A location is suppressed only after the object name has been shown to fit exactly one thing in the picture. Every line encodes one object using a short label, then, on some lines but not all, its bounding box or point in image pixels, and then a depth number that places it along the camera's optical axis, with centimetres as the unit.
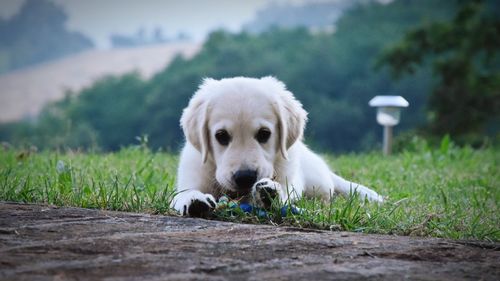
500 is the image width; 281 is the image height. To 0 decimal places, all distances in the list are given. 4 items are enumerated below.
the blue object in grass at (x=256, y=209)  369
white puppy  398
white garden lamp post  973
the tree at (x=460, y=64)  1780
